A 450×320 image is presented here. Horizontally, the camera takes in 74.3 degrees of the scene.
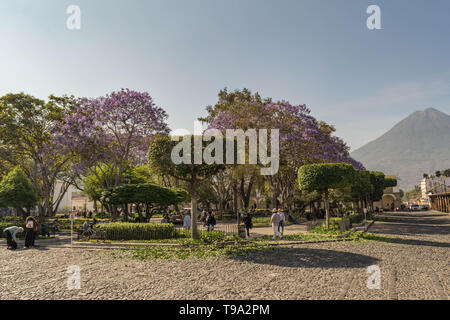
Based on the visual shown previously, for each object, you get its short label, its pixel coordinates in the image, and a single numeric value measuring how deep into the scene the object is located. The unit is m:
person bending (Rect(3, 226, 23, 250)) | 14.22
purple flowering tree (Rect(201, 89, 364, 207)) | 26.25
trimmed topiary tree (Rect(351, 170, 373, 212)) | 29.76
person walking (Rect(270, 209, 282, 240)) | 15.50
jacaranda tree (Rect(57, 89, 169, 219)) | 23.52
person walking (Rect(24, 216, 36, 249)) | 14.64
